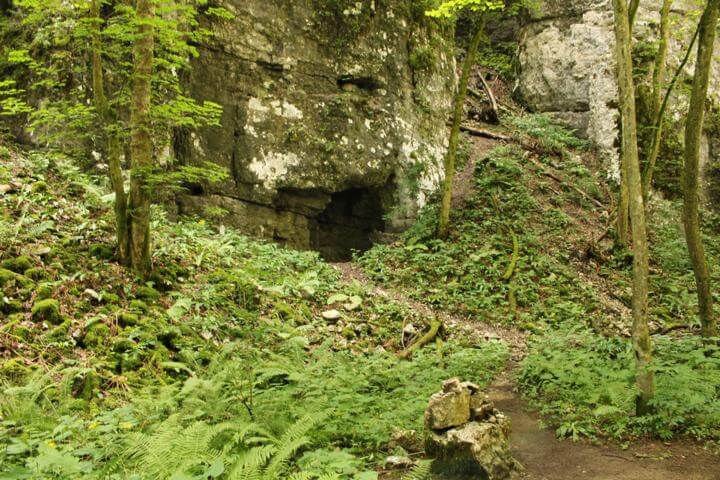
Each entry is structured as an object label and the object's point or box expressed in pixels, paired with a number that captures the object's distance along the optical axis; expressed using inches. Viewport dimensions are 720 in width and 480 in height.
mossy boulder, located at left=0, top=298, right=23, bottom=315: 215.5
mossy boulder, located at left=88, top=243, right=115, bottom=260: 271.4
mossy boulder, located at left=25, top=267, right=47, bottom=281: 237.1
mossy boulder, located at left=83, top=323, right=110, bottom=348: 218.7
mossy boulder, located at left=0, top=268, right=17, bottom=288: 224.6
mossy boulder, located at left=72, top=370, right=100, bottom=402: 191.2
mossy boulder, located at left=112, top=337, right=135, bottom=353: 222.4
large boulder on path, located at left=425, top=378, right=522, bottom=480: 154.6
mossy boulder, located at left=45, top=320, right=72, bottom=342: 211.8
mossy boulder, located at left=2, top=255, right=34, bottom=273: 235.6
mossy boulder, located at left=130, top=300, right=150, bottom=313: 249.1
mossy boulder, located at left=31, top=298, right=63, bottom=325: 219.6
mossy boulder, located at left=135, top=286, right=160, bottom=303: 261.3
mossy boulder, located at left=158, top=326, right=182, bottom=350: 238.7
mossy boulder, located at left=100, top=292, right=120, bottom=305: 246.3
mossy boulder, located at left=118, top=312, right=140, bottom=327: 238.5
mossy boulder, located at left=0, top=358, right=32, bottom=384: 184.4
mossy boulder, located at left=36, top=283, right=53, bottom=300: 228.5
